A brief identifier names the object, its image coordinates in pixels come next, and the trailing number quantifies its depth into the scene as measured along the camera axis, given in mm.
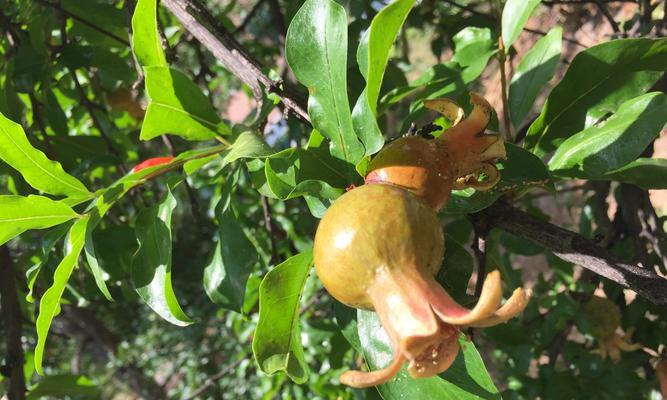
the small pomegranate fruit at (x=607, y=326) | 436
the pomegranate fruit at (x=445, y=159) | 197
